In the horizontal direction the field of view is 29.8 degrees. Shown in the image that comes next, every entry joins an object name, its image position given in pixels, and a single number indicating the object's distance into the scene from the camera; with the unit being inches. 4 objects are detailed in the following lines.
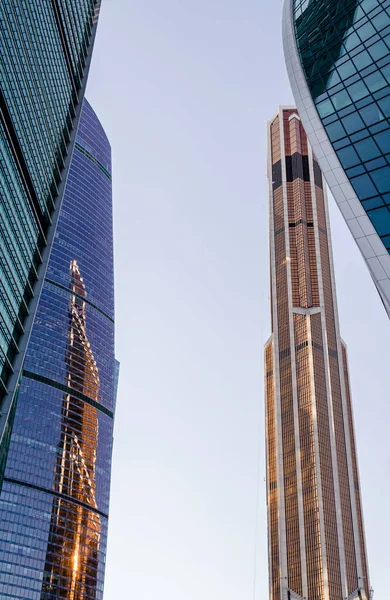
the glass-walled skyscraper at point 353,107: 1860.2
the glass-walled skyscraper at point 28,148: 2517.2
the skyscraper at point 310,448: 6259.8
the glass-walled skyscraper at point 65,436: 6038.4
